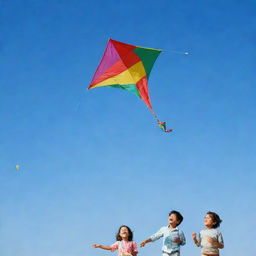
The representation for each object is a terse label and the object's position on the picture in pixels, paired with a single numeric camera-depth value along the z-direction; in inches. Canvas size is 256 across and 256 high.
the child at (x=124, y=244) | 305.7
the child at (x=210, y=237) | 277.1
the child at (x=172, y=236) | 285.0
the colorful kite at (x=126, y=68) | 480.7
